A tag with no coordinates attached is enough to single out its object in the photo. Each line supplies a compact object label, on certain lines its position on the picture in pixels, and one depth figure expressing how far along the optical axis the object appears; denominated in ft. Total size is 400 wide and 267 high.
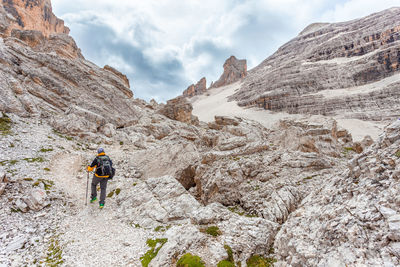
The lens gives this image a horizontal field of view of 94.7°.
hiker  38.40
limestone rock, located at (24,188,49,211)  32.58
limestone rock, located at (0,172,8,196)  31.72
